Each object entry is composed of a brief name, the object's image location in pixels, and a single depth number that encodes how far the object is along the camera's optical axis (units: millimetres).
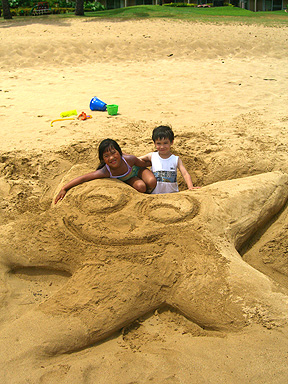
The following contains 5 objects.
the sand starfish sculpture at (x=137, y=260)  2264
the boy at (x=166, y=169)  3971
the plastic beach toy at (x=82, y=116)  5625
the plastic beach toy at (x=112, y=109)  5785
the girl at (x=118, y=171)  3494
